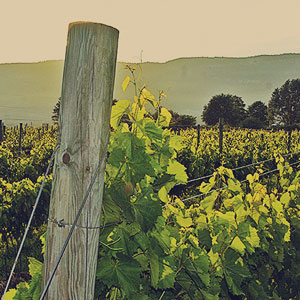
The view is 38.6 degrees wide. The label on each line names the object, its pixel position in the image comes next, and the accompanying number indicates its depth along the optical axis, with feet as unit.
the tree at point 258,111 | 229.45
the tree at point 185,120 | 197.98
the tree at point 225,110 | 224.12
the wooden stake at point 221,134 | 43.85
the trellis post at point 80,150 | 4.72
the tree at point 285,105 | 217.36
